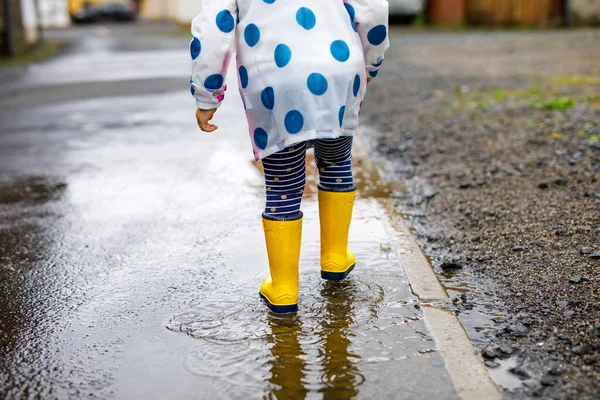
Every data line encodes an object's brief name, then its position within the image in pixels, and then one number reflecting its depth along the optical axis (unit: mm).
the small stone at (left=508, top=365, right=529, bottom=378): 2616
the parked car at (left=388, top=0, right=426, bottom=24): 25109
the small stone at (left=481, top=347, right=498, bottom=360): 2766
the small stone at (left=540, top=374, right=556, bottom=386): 2527
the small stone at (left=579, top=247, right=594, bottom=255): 3619
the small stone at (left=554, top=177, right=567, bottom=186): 4828
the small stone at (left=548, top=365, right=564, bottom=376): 2586
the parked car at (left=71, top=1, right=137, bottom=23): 43344
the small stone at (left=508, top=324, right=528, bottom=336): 2920
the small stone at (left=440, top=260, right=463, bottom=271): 3713
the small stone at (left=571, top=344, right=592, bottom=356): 2697
